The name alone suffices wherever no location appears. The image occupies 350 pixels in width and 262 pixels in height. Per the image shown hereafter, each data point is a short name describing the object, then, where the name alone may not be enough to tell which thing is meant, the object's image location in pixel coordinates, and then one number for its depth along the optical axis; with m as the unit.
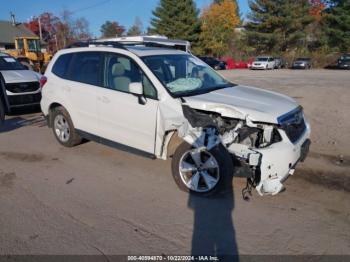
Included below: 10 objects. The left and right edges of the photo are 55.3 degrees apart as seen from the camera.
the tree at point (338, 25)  47.53
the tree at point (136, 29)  76.62
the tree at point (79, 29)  70.69
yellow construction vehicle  25.19
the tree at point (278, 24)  48.94
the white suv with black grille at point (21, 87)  9.37
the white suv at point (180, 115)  3.97
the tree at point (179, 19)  50.81
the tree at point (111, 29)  91.59
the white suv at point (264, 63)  39.88
